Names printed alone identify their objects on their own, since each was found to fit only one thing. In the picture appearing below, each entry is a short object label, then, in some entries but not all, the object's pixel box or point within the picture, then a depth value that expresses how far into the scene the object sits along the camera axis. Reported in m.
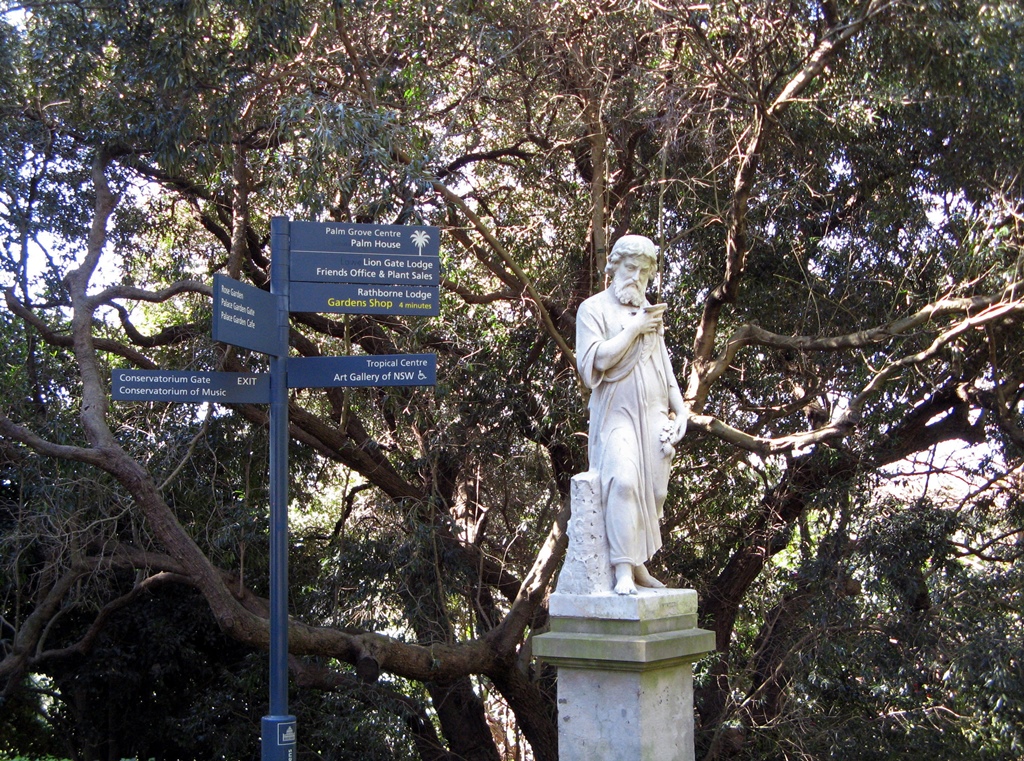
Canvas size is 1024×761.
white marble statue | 5.38
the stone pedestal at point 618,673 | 5.15
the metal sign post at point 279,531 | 5.40
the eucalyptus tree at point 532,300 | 8.71
